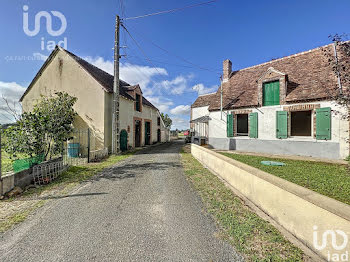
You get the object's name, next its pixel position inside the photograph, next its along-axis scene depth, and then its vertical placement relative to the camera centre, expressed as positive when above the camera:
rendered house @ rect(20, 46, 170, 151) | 10.73 +3.00
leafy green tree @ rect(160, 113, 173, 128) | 40.69 +3.37
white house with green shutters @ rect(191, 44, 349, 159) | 8.19 +1.47
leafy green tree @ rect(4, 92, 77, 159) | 5.38 -0.14
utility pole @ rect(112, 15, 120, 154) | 10.35 +2.21
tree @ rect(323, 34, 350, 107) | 5.15 +2.28
